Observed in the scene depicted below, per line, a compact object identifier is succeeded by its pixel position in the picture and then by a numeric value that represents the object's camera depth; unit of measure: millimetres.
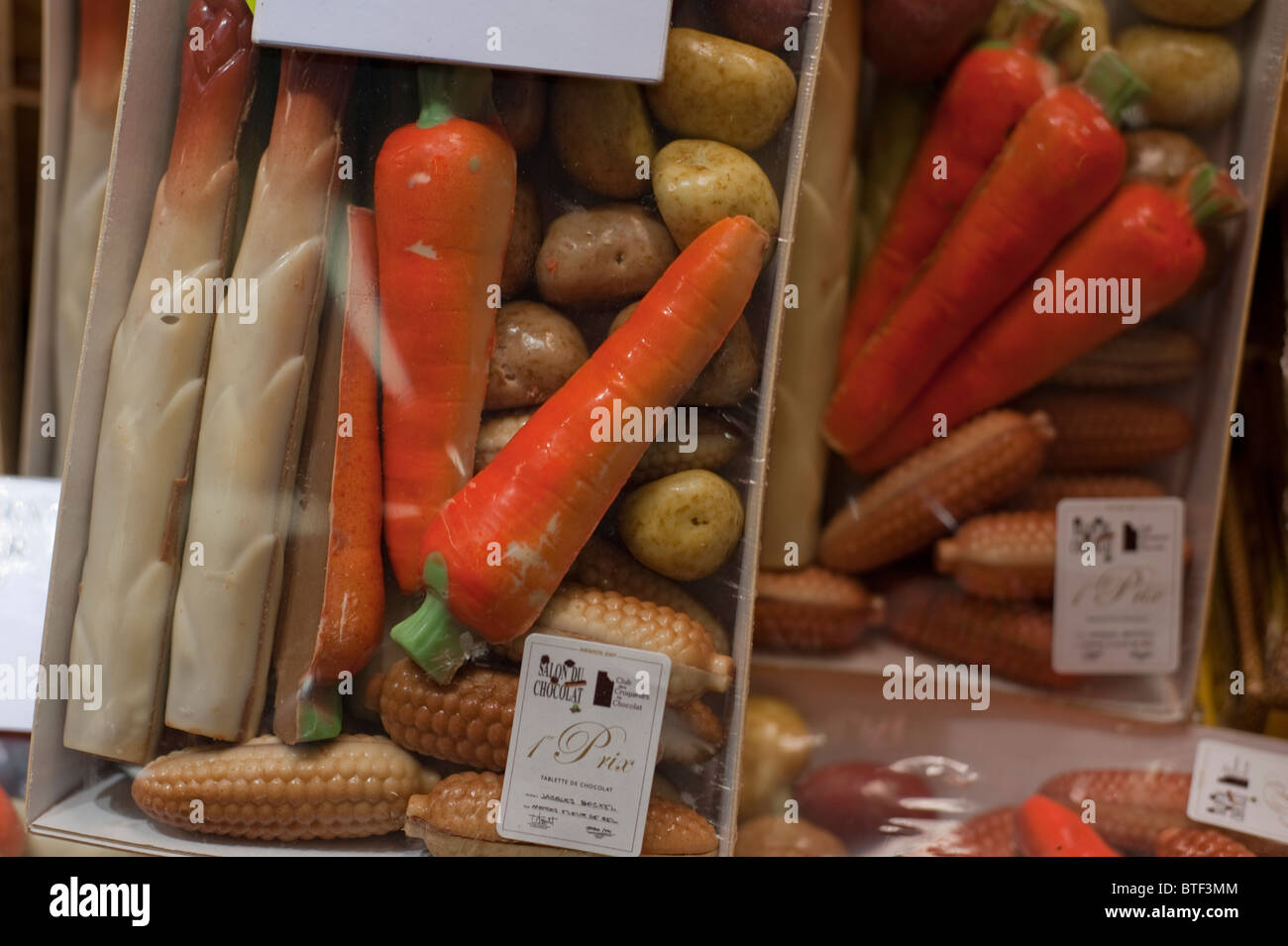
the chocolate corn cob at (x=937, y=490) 468
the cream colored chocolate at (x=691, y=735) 415
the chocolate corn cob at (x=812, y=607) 482
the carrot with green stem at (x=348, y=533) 414
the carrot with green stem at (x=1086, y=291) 458
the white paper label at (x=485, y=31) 399
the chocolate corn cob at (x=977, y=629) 478
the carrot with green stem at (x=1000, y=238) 453
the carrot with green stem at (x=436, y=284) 412
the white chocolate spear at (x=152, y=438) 418
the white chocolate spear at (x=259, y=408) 415
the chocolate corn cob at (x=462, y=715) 412
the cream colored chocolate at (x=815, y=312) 468
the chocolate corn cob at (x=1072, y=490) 478
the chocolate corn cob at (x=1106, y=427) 482
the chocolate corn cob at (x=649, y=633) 408
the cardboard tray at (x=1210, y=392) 467
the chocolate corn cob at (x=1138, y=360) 480
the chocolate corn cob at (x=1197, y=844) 445
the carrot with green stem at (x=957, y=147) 461
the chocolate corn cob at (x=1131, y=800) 459
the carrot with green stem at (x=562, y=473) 405
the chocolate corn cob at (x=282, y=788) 412
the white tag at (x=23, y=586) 446
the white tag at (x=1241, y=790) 452
